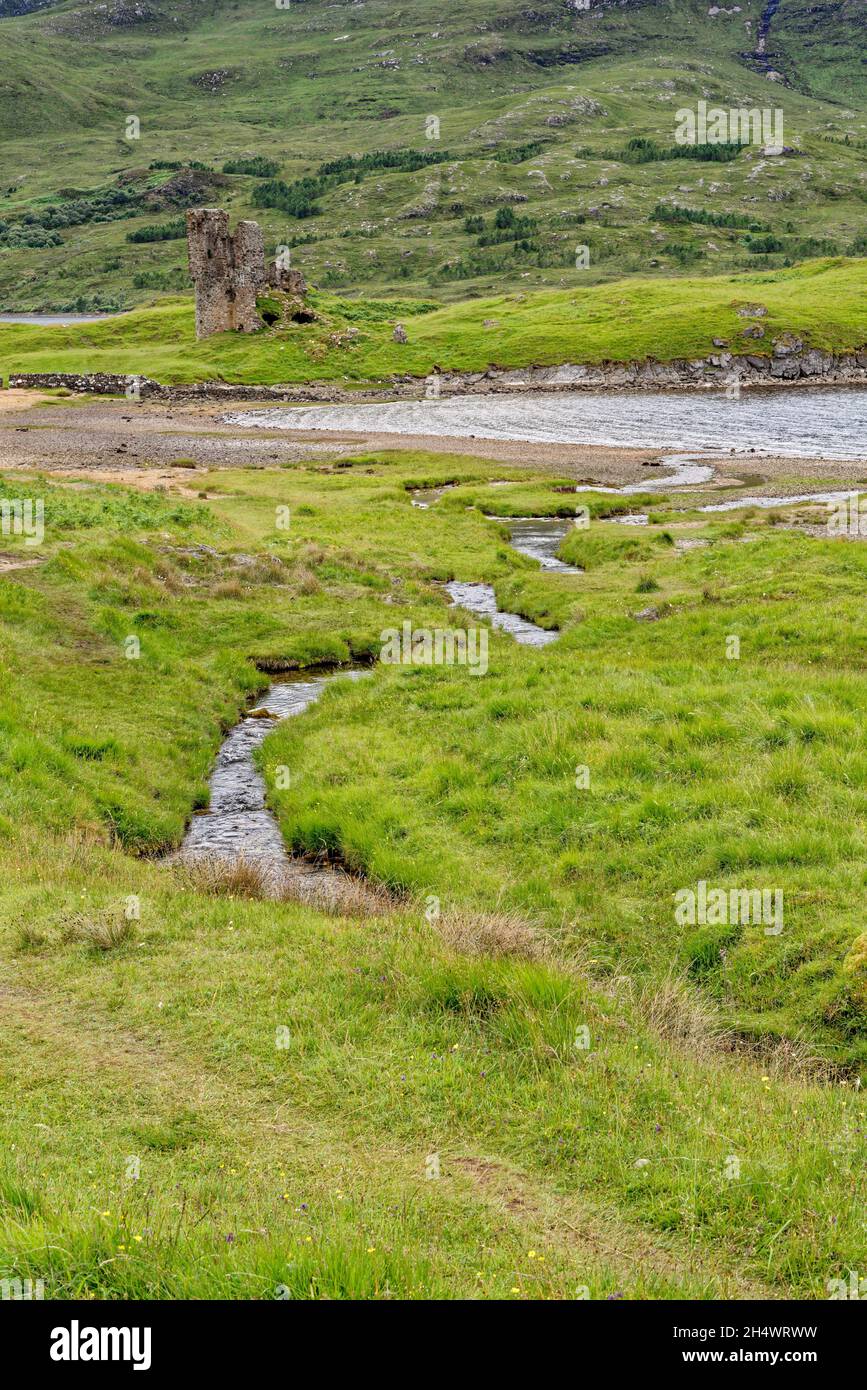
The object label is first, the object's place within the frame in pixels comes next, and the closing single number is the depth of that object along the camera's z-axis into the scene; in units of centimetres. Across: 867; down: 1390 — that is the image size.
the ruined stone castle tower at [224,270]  12850
